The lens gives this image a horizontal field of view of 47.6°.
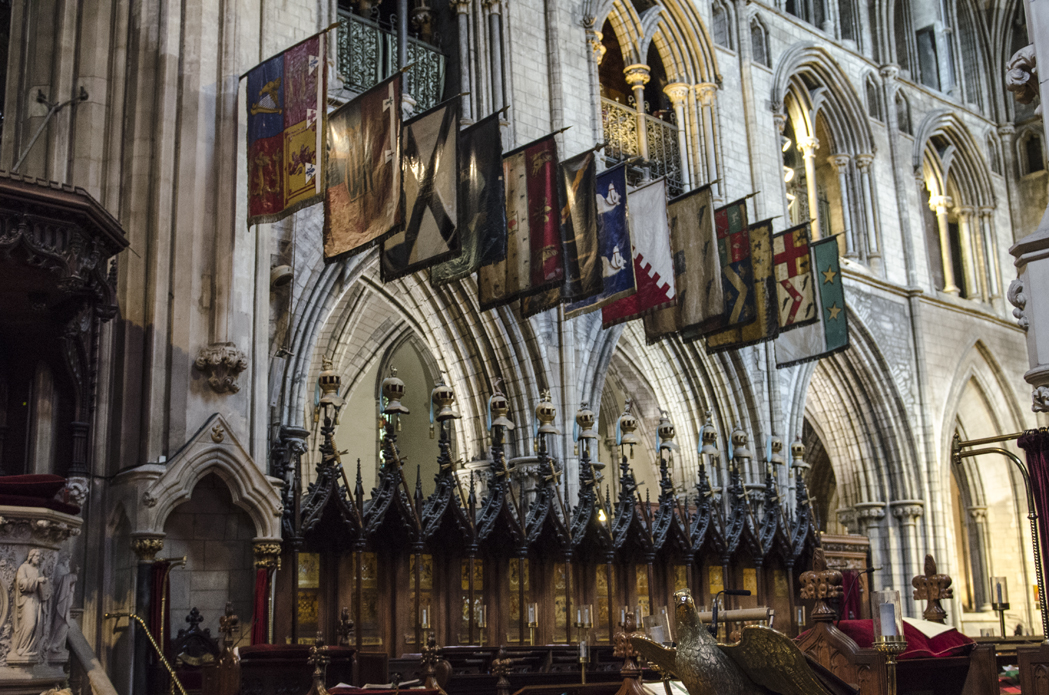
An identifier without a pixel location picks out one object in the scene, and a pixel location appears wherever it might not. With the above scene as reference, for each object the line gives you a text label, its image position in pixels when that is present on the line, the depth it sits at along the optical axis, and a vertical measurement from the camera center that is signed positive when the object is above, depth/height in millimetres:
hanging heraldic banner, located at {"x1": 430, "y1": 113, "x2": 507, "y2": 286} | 12195 +4071
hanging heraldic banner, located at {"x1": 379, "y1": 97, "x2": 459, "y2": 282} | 11617 +3977
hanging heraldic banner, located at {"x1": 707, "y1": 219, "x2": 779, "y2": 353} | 15445 +3757
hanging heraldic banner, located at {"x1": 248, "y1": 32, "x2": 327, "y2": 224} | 10625 +4246
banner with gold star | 16656 +3748
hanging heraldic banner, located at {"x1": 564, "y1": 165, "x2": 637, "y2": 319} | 13297 +3996
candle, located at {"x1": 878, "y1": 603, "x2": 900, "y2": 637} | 5965 -159
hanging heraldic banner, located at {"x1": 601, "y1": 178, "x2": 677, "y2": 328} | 13875 +3996
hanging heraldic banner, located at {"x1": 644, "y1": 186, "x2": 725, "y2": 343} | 14602 +3961
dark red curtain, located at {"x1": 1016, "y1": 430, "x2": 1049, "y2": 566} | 7586 +760
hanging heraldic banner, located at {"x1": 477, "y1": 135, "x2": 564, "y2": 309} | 12898 +4015
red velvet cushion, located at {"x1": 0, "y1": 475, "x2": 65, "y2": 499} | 6707 +738
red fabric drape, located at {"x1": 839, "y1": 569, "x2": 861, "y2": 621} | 17484 +11
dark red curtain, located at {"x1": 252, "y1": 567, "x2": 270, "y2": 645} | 10156 +8
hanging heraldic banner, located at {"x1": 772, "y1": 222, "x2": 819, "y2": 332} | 15969 +4159
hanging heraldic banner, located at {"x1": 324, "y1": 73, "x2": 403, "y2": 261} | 10898 +4007
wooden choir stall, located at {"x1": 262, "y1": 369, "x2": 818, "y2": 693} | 11680 +499
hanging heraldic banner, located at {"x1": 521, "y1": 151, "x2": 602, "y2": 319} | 12992 +3995
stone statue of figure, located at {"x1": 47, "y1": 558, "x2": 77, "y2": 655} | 6929 +49
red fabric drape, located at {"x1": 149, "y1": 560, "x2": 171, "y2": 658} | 9555 +99
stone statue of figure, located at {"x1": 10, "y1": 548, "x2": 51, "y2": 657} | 6629 +53
